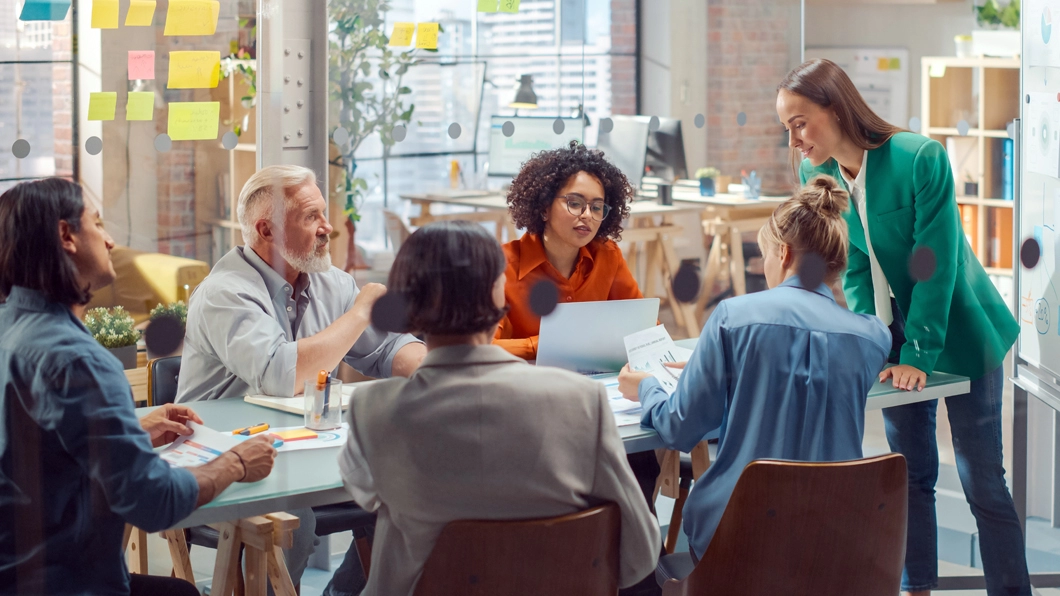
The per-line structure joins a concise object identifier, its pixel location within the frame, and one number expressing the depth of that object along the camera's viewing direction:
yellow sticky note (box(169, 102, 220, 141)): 3.07
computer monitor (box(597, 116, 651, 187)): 4.53
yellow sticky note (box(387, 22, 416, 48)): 3.69
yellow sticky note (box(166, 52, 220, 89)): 3.02
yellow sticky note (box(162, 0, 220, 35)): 3.02
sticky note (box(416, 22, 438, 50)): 3.80
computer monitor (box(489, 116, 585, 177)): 4.12
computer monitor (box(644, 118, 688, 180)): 4.66
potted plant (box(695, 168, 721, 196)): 4.79
